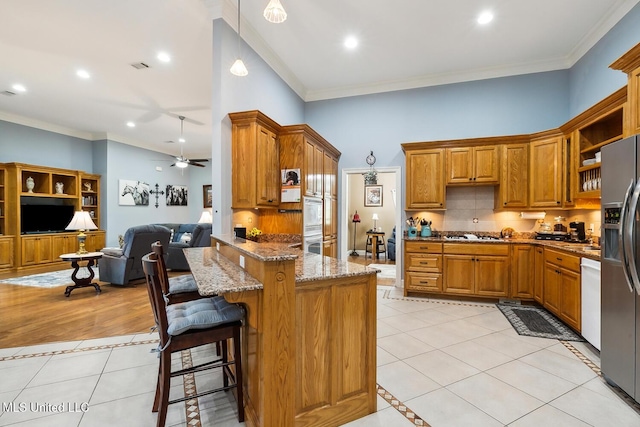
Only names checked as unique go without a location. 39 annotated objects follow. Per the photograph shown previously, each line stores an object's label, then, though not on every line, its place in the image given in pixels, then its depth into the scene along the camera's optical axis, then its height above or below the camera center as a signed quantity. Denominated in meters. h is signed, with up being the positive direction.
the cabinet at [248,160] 3.59 +0.63
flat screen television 6.75 -0.17
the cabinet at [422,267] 4.50 -0.86
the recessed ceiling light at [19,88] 5.26 +2.22
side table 4.72 -1.01
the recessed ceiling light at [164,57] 4.42 +2.33
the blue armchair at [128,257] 5.12 -0.81
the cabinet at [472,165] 4.57 +0.71
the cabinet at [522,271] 4.09 -0.85
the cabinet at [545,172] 4.09 +0.54
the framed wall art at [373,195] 9.40 +0.49
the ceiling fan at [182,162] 7.36 +1.22
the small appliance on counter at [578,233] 3.84 -0.30
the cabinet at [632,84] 2.44 +1.07
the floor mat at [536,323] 3.17 -1.33
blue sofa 6.13 -0.74
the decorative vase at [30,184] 6.79 +0.61
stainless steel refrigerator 1.96 -0.38
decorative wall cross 9.34 +0.59
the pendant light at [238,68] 2.85 +1.37
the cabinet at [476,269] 4.23 -0.85
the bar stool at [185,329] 1.62 -0.68
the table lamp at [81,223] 4.94 -0.21
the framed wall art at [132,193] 8.38 +0.52
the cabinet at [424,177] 4.79 +0.54
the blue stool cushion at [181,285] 2.44 -0.63
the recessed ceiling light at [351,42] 4.17 +2.42
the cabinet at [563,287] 3.08 -0.87
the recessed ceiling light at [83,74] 4.88 +2.28
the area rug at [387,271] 6.14 -1.36
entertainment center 6.45 -0.05
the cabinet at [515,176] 4.45 +0.52
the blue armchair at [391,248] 7.99 -1.03
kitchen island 1.54 -0.71
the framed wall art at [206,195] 10.42 +0.55
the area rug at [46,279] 5.26 -1.30
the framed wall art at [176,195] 9.91 +0.54
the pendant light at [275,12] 2.33 +1.58
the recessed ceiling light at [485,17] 3.66 +2.43
